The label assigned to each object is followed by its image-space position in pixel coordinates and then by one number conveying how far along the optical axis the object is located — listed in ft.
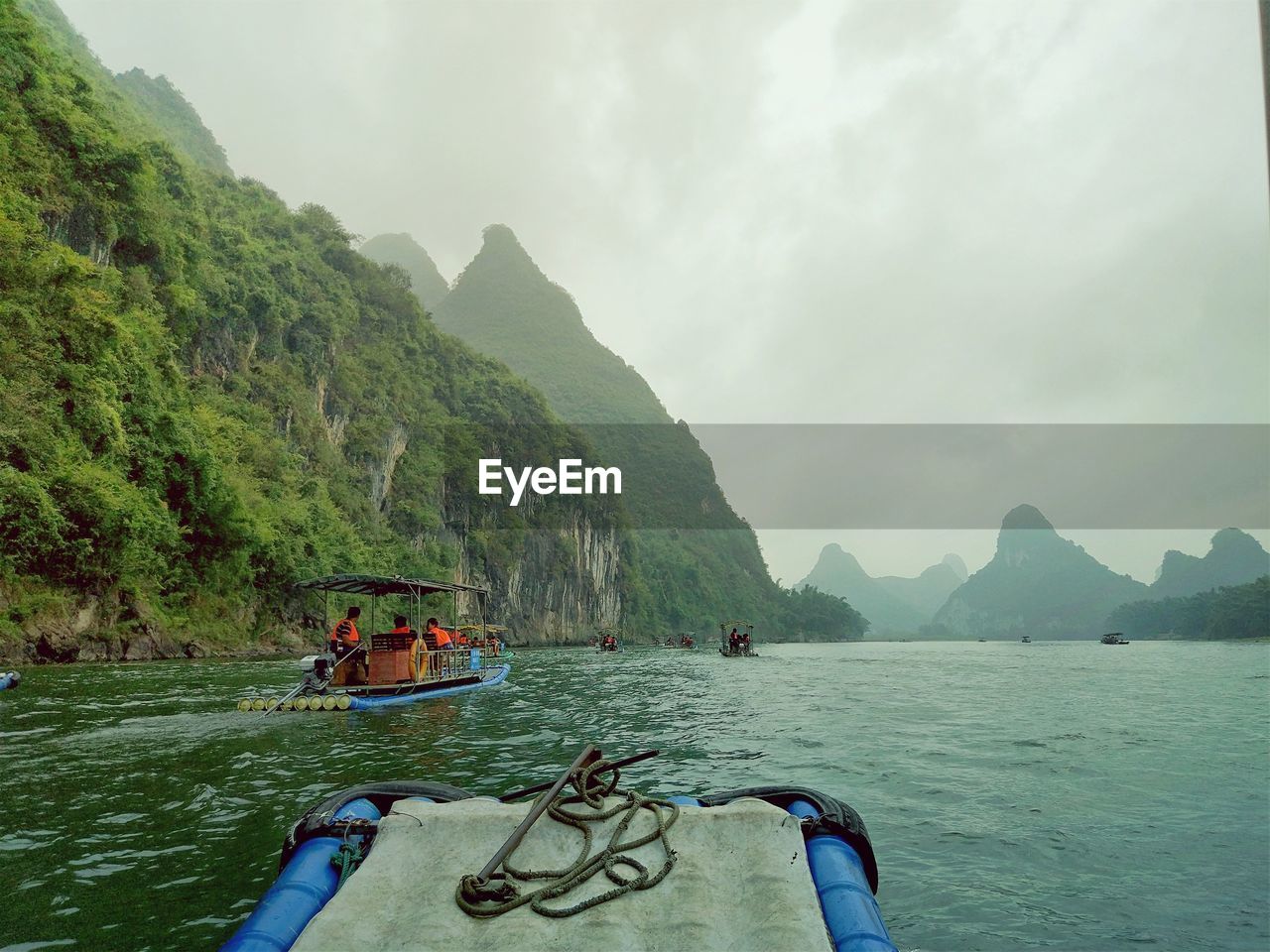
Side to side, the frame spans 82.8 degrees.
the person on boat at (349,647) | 51.21
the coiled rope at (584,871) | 8.53
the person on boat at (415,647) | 52.85
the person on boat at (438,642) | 59.95
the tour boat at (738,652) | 154.61
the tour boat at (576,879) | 8.14
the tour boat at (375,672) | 44.60
